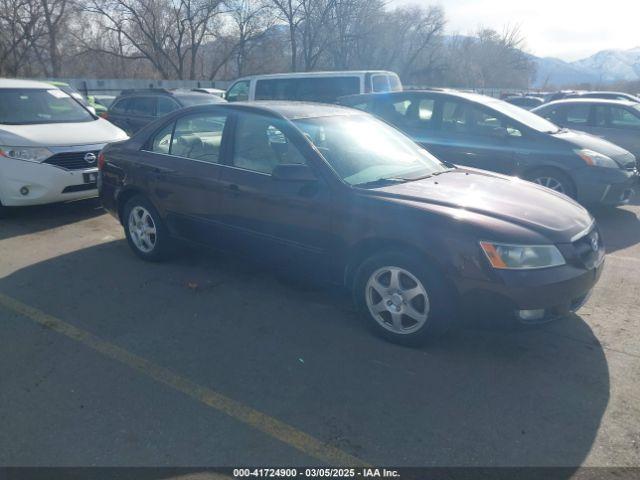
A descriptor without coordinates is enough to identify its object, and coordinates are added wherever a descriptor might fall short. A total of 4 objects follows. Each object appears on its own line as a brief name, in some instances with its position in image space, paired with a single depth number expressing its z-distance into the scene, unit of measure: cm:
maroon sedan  323
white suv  634
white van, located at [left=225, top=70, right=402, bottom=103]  1127
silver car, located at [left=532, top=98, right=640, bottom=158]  949
